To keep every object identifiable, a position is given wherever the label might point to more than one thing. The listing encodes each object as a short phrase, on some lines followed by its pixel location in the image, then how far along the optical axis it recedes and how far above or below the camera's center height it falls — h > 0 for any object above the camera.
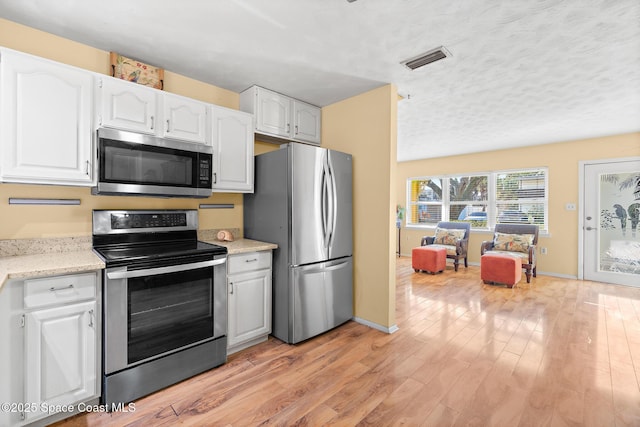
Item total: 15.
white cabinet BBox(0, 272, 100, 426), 1.52 -0.77
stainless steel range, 1.80 -0.65
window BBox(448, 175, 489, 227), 6.33 +0.35
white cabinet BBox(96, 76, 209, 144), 2.08 +0.80
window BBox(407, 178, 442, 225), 7.12 +0.32
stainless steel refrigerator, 2.66 -0.18
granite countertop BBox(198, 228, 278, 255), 2.45 -0.30
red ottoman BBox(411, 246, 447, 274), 5.38 -0.87
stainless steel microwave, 2.00 +0.36
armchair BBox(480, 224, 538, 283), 4.96 -0.54
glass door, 4.62 -0.13
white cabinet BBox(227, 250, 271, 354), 2.42 -0.77
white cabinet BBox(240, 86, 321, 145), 2.96 +1.09
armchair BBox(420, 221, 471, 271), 5.84 -0.55
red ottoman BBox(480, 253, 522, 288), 4.52 -0.89
